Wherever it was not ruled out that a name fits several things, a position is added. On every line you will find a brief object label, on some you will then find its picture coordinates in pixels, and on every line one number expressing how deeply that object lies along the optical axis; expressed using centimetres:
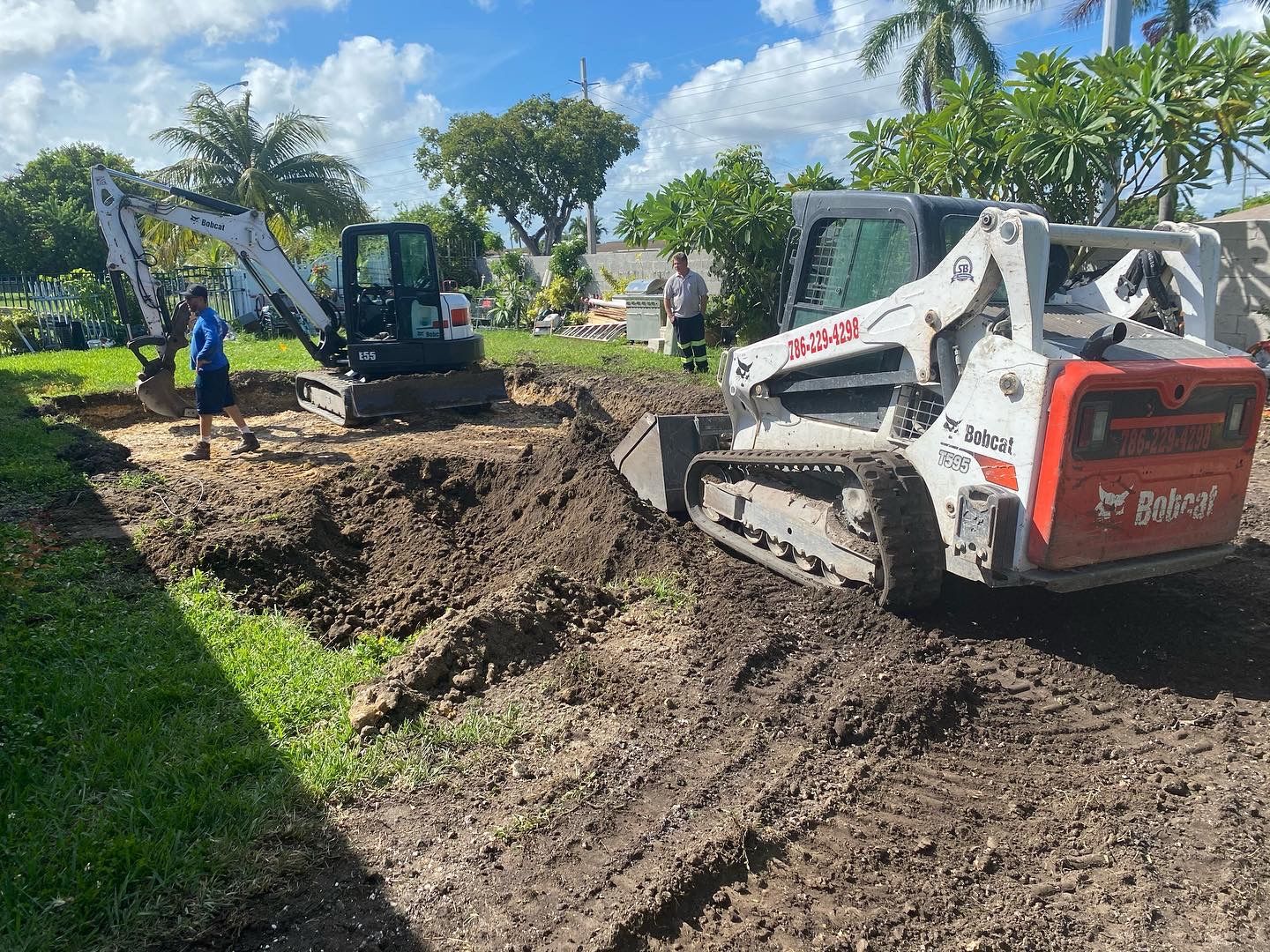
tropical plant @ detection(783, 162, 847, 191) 1347
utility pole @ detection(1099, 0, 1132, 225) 1105
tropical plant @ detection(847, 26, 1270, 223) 941
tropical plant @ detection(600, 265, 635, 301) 2419
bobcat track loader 396
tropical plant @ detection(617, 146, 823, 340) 1395
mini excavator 1059
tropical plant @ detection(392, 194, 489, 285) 3340
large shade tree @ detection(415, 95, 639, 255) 3866
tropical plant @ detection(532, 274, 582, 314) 2473
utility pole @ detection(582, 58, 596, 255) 3381
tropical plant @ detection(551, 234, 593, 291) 2597
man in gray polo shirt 1268
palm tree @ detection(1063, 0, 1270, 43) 2812
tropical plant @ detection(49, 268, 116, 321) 2075
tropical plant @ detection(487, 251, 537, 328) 2575
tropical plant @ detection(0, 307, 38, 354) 1925
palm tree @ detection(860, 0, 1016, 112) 2834
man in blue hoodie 904
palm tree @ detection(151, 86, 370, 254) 2248
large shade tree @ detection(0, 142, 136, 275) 3844
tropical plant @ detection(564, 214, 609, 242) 4062
